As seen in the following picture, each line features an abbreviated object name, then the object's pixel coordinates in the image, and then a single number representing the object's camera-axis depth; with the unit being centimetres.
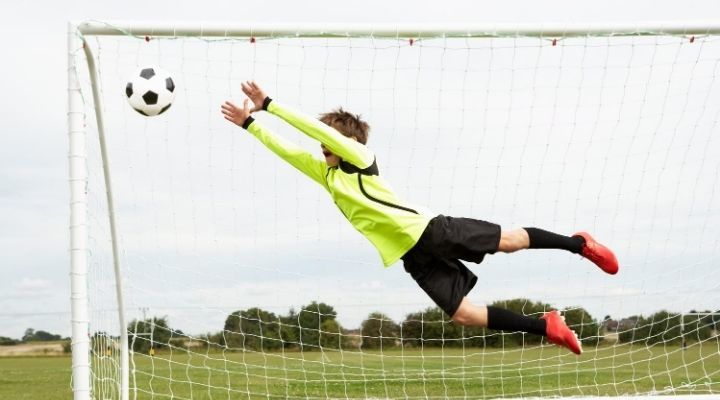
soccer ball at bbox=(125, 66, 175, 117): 532
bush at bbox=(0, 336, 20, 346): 2592
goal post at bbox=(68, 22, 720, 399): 578
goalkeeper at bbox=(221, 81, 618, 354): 508
